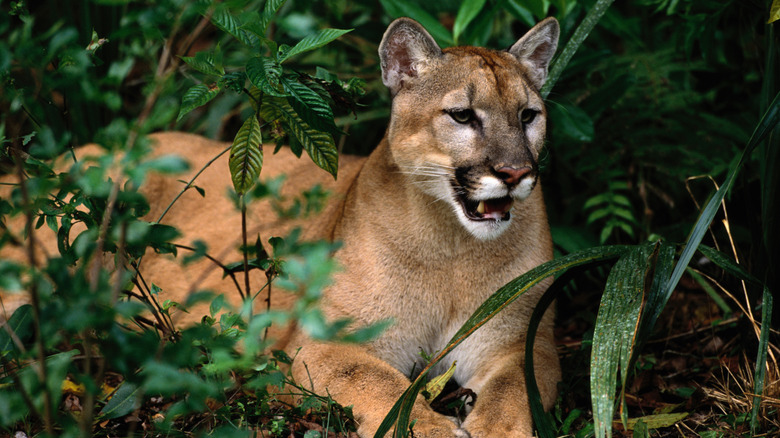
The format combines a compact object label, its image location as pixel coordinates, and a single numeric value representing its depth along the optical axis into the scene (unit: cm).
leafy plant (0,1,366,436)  325
